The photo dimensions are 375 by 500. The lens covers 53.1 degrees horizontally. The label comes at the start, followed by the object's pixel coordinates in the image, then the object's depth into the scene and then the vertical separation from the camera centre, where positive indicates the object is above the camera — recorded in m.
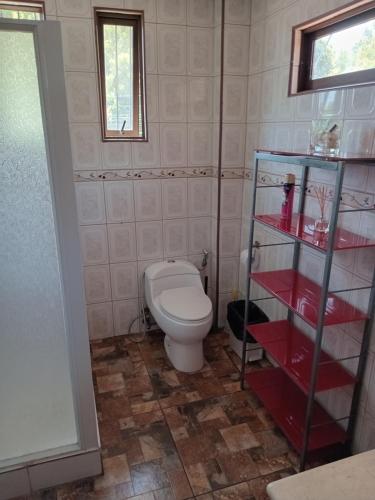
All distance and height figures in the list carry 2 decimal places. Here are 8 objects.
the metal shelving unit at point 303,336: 1.52 -1.08
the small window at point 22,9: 2.13 +0.65
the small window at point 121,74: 2.32 +0.33
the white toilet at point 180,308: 2.29 -1.08
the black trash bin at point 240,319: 2.46 -1.20
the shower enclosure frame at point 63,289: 1.21 -0.60
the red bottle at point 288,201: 1.79 -0.33
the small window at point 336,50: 1.61 +0.37
